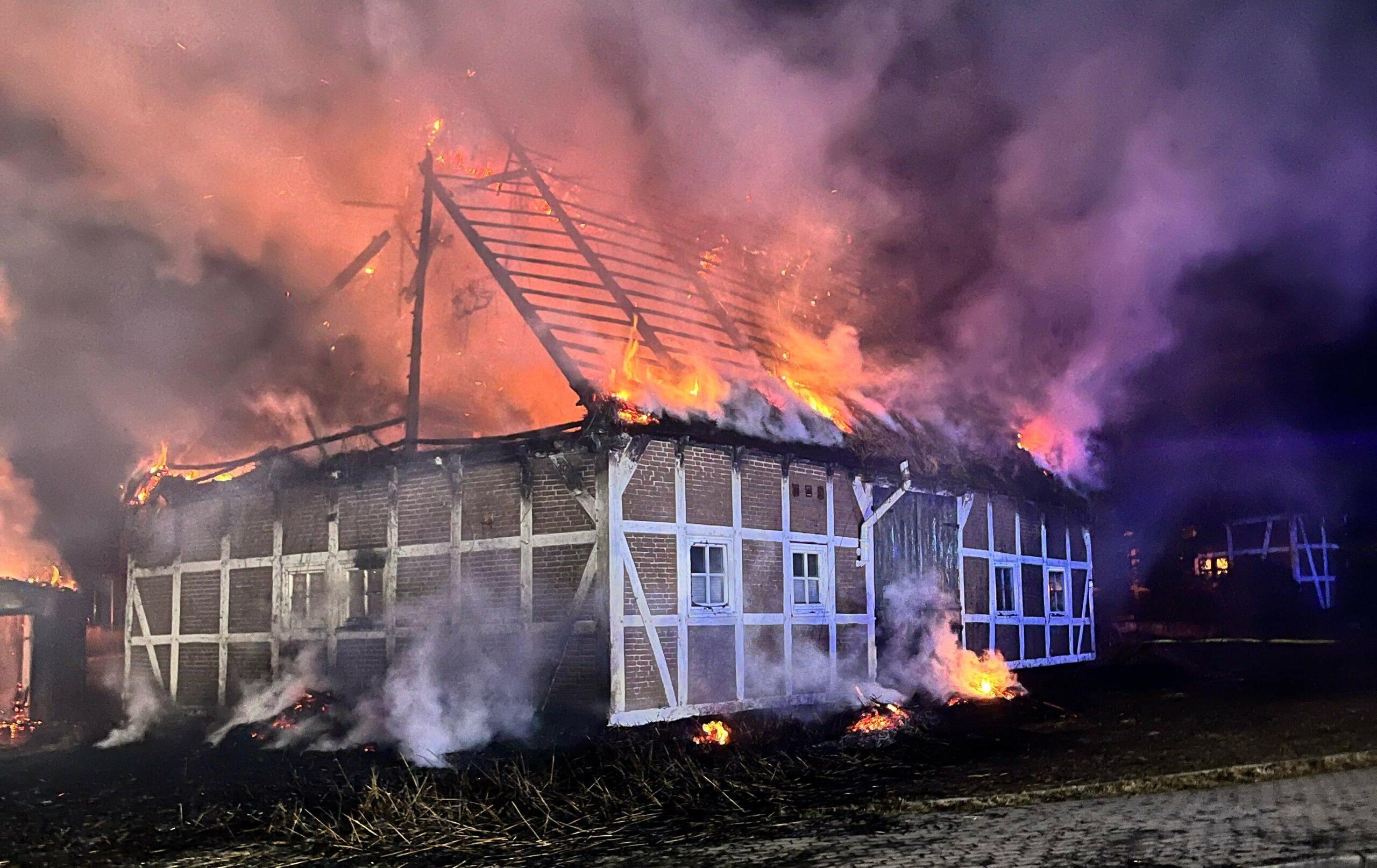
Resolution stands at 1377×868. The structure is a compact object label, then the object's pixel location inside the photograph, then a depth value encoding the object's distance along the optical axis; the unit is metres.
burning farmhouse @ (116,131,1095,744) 10.84
